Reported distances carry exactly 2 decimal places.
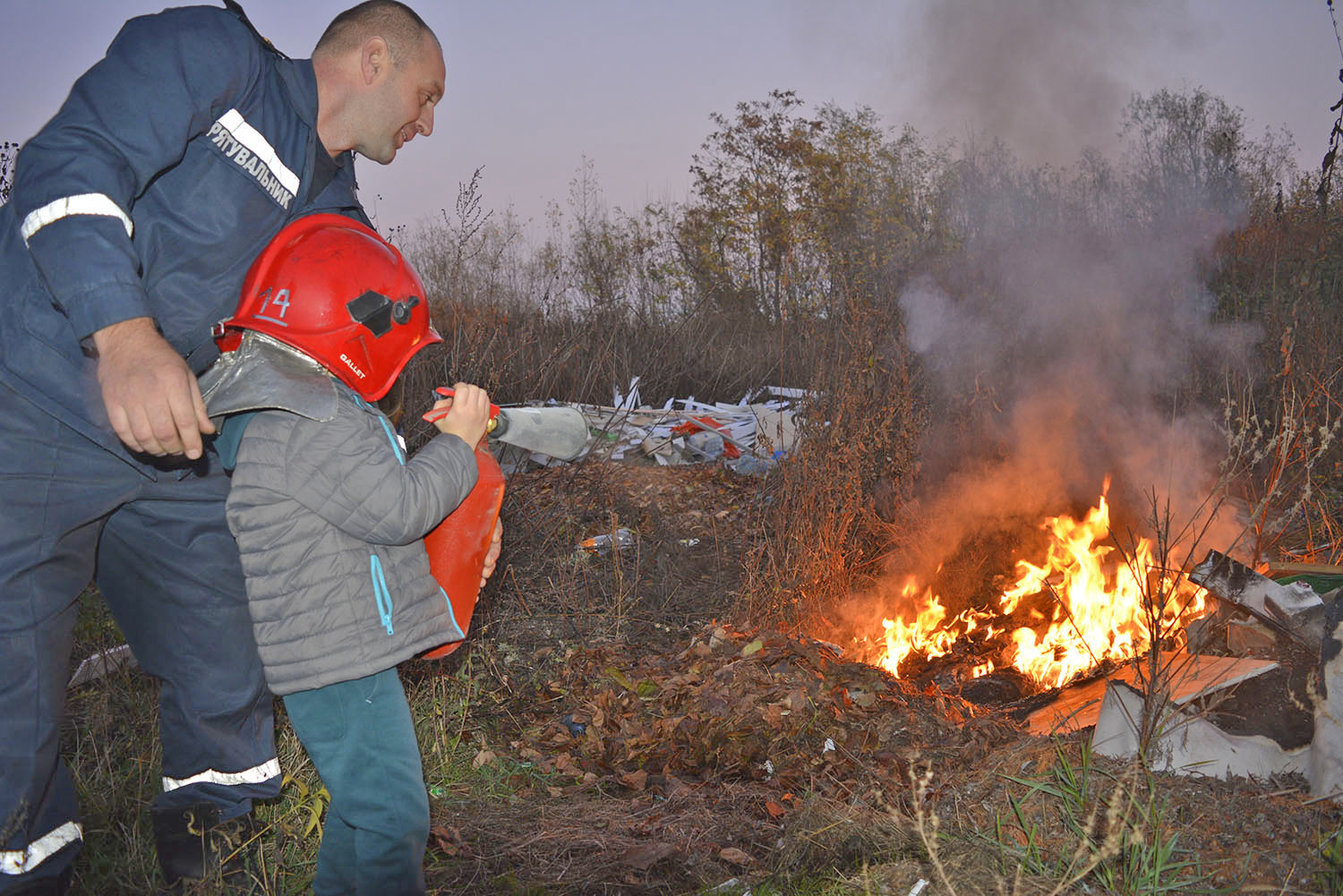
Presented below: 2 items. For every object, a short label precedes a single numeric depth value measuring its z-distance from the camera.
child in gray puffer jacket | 2.05
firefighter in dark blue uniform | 1.86
